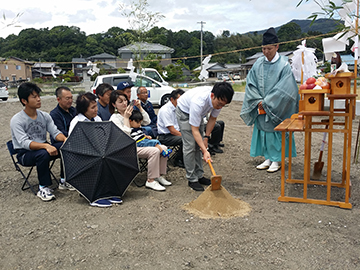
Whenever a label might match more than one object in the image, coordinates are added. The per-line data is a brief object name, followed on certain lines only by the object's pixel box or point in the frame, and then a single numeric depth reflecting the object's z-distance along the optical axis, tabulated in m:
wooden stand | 2.92
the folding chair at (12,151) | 3.42
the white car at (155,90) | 11.36
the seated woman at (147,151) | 3.53
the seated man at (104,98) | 4.23
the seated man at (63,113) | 3.68
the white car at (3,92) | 15.84
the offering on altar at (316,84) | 2.99
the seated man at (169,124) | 4.29
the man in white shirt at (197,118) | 3.03
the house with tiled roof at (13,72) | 47.84
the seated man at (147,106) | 4.83
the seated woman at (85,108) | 3.48
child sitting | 3.67
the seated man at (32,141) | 3.26
